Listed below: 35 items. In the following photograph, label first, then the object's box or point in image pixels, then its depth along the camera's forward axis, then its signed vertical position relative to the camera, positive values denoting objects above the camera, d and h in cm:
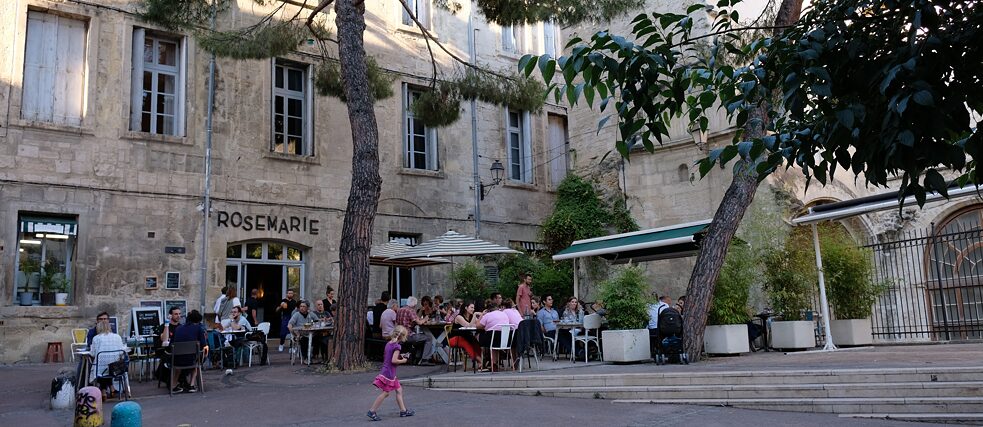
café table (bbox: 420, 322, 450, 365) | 1155 -15
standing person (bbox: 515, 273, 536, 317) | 1316 +47
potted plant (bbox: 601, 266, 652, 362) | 1063 +8
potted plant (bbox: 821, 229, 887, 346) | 1243 +37
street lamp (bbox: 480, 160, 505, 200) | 1850 +340
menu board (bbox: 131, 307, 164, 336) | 1266 +28
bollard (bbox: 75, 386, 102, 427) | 681 -62
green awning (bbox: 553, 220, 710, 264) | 1214 +124
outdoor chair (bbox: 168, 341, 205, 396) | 905 -20
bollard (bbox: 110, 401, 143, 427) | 575 -57
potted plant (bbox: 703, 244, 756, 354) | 1091 +10
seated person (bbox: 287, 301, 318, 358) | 1216 +20
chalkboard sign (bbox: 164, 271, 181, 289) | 1390 +97
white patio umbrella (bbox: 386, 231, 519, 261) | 1307 +133
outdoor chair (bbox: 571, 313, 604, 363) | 1137 -6
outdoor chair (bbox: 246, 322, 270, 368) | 1223 +4
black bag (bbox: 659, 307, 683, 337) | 1025 -5
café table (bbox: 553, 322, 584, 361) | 1146 -5
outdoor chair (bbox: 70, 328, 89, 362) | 1169 +5
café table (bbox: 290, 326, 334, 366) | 1172 -1
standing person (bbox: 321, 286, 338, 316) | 1373 +50
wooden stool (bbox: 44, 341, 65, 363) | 1260 -24
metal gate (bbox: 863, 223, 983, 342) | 1393 +36
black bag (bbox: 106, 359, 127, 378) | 852 -35
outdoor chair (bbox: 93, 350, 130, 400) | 855 -30
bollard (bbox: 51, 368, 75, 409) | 814 -55
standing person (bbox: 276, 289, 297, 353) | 1411 +39
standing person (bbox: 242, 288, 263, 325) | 1360 +47
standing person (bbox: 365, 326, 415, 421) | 702 -44
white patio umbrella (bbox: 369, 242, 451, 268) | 1370 +126
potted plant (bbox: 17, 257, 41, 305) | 1275 +102
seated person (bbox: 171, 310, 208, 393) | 912 -2
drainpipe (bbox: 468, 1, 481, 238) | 1821 +435
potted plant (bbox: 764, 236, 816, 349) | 1166 +35
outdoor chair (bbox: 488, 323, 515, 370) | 1010 -19
